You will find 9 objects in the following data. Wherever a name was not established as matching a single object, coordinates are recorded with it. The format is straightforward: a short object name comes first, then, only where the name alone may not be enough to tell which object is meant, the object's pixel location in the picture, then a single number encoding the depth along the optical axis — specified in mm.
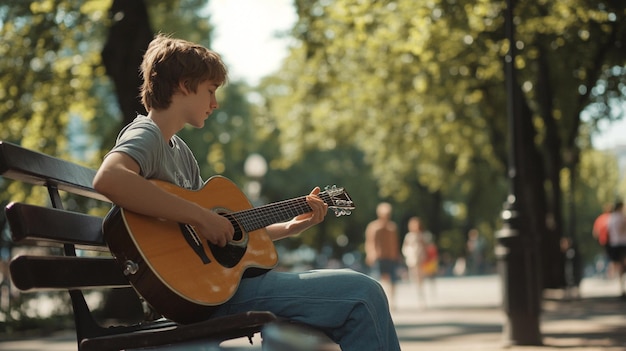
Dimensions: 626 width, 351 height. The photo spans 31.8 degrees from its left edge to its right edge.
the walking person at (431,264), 26469
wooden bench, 3506
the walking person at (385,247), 19578
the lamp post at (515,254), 10484
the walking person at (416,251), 22547
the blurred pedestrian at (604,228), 21094
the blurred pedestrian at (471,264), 60219
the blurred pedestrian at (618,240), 20422
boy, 3594
